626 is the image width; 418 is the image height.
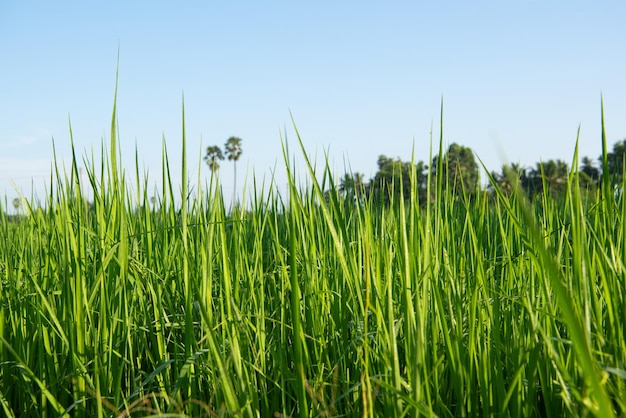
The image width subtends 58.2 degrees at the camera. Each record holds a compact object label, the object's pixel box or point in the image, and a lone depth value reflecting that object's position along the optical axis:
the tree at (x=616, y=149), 37.79
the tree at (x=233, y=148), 60.03
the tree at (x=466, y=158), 58.47
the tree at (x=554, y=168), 44.41
